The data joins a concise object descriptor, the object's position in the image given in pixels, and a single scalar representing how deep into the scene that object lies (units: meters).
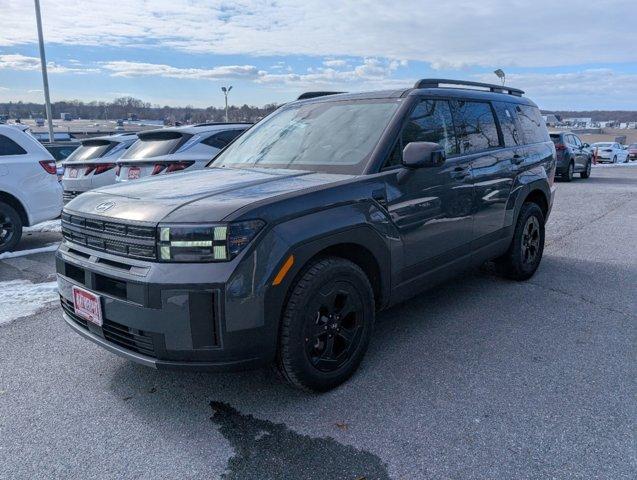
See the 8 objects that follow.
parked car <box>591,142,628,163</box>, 29.98
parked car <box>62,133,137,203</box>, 9.13
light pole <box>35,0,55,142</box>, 21.16
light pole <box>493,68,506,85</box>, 26.60
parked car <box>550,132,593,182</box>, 17.28
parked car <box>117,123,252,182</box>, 7.24
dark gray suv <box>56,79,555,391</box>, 2.63
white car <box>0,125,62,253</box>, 7.05
